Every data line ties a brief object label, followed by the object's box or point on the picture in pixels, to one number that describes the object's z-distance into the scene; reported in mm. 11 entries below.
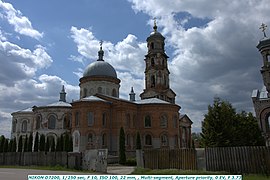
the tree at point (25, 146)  28898
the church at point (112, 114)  32625
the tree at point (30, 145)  28862
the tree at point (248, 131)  28969
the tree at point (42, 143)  27906
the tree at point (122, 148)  27422
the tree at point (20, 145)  29288
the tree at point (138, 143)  29869
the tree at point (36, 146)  28044
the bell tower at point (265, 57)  45072
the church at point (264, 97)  40781
